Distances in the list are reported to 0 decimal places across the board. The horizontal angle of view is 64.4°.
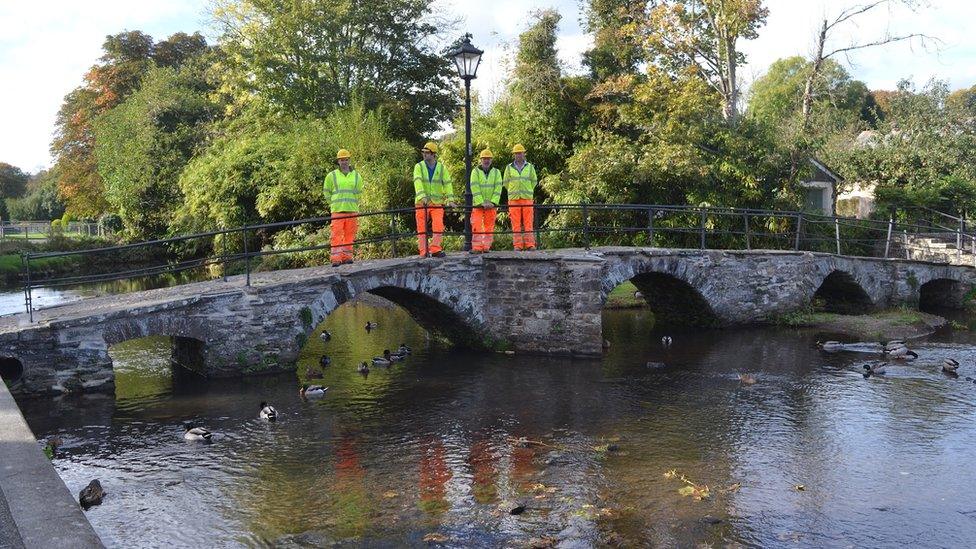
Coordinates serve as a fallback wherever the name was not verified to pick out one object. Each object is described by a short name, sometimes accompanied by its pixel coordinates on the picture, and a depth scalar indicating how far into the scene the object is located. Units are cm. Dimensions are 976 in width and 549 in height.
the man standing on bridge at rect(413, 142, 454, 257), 1347
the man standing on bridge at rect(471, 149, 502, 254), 1400
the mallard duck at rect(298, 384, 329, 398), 1113
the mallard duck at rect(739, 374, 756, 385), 1213
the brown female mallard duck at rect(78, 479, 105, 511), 720
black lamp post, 1290
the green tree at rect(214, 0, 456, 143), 2786
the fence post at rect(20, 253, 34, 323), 1039
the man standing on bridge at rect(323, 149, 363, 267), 1266
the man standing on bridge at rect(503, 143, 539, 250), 1430
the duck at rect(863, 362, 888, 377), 1252
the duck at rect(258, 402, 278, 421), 996
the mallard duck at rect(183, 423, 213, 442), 912
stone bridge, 1084
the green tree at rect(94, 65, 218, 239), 3609
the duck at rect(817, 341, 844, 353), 1473
